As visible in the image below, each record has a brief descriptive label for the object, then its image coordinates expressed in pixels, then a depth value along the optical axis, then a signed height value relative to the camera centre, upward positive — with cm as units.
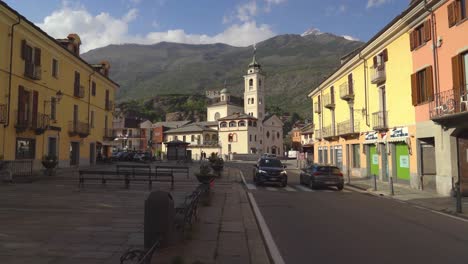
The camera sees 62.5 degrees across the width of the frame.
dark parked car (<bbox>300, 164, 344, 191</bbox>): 2197 -121
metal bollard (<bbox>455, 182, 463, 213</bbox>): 1282 -154
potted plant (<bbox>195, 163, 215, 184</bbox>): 1619 -82
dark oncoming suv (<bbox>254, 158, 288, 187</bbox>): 2316 -108
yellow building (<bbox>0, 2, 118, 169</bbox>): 2392 +474
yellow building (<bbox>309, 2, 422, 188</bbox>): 2197 +335
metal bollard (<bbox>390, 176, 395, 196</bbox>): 1873 -166
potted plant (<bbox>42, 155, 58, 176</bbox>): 2395 -36
